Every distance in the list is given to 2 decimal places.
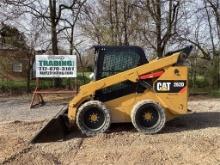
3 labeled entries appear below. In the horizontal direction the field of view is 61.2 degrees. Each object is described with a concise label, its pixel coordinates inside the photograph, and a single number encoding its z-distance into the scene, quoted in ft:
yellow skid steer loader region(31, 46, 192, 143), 13.78
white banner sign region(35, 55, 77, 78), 23.37
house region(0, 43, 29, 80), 32.83
